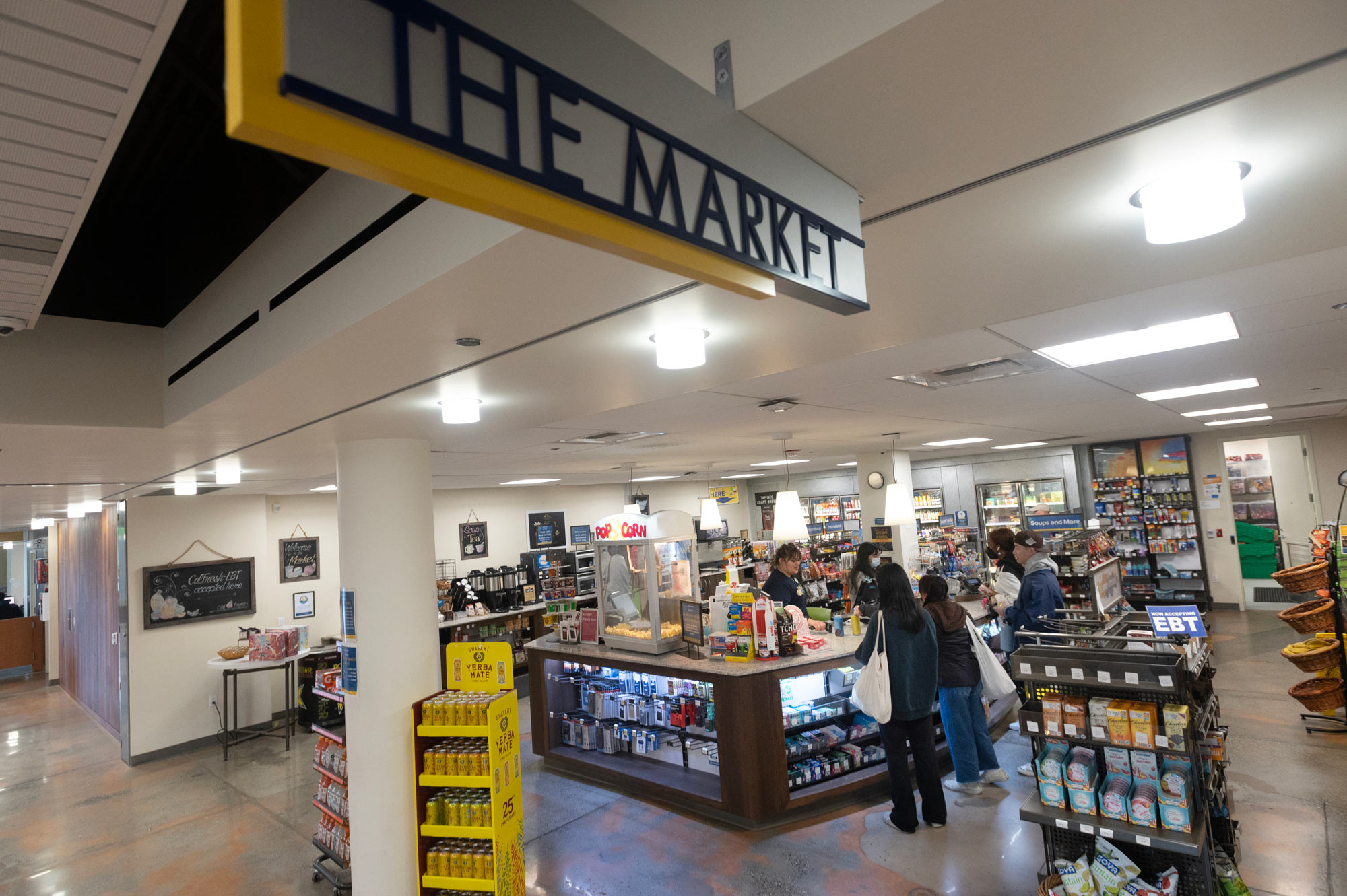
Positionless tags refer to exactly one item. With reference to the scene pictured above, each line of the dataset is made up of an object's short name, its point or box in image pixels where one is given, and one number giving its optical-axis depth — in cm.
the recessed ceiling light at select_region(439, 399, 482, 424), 313
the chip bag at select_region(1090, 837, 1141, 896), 300
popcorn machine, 566
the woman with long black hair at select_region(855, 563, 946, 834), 438
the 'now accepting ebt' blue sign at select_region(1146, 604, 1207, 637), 367
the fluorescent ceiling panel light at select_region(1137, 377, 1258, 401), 495
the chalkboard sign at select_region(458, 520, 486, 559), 1155
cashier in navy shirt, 629
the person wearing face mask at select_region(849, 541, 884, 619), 630
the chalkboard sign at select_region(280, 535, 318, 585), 934
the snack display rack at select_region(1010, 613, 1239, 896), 297
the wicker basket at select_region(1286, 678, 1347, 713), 532
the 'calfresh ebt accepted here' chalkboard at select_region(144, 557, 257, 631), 765
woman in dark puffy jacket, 476
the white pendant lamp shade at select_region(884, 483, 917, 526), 752
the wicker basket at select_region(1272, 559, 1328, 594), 552
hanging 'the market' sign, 50
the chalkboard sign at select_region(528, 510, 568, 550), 1270
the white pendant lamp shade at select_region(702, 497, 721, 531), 941
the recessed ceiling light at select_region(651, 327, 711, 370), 220
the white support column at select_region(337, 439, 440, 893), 386
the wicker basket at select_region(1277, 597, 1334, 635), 549
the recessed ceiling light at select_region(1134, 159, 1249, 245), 134
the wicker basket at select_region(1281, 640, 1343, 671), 538
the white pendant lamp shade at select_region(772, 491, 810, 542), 685
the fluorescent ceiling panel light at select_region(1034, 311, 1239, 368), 306
